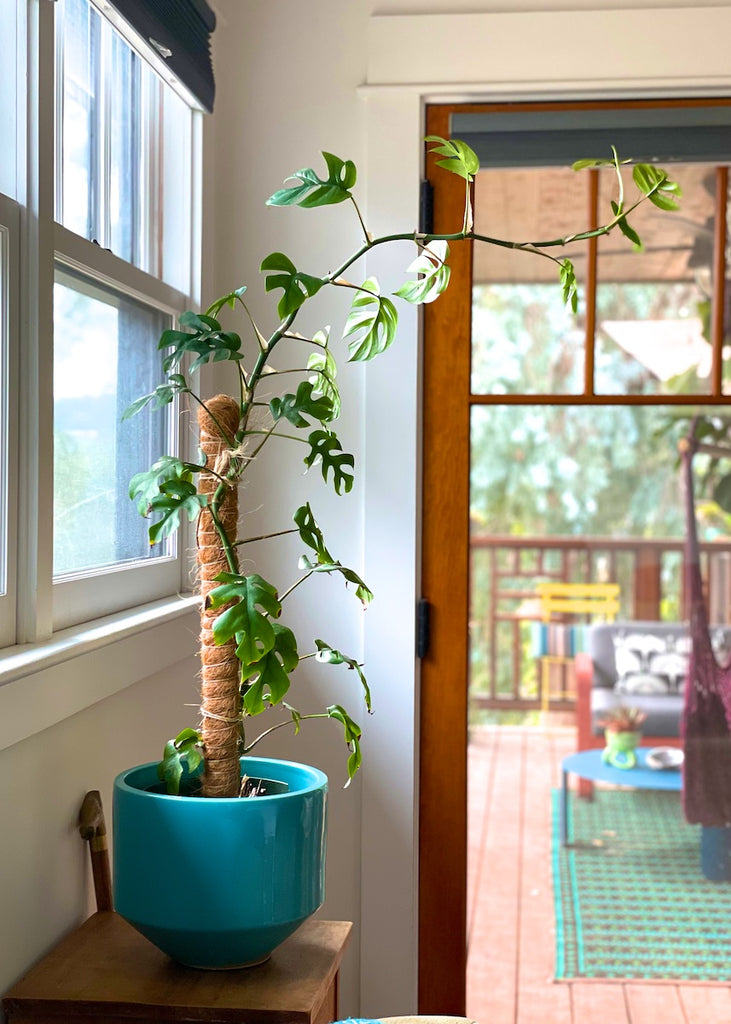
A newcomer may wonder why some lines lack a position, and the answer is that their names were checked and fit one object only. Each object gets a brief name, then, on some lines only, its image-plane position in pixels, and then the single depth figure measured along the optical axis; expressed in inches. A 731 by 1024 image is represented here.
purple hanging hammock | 88.3
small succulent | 89.9
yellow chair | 93.0
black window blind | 66.6
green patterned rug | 88.7
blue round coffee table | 89.7
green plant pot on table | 90.0
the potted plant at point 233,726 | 52.1
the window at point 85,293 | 56.2
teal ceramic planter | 51.9
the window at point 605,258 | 87.0
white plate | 89.5
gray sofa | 89.4
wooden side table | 50.6
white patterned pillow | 89.5
